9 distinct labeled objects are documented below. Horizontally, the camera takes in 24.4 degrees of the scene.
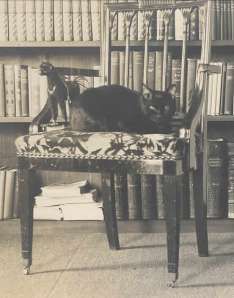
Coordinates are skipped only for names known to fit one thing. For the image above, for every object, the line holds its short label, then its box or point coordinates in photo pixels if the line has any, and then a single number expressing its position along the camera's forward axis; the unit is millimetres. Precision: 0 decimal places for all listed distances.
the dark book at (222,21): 1967
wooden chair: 1414
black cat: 1581
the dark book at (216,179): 1994
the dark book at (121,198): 2062
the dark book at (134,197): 2055
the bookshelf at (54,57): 2020
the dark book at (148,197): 2051
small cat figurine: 1671
